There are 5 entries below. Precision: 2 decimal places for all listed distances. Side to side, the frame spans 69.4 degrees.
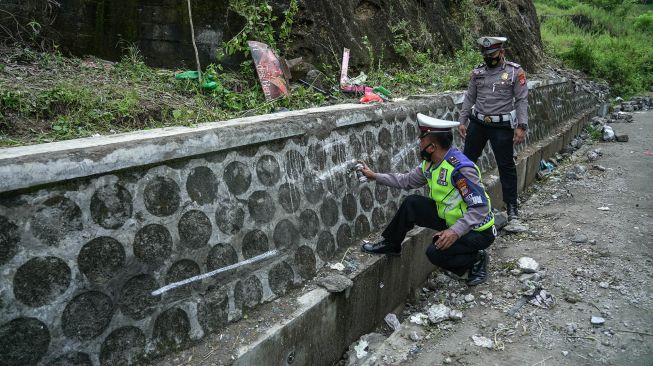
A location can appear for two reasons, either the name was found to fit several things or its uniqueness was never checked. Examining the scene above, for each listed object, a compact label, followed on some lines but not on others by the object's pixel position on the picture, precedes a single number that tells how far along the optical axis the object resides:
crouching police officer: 3.77
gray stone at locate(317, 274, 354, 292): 3.48
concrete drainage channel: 2.79
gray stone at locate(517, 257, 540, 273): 4.60
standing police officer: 5.36
